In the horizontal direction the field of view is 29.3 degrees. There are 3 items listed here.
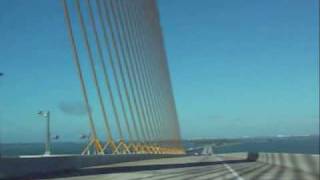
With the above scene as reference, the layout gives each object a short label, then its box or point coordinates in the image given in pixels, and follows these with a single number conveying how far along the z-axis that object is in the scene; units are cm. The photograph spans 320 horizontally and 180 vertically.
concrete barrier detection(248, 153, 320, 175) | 1825
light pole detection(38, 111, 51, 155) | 3291
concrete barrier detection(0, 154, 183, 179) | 1755
